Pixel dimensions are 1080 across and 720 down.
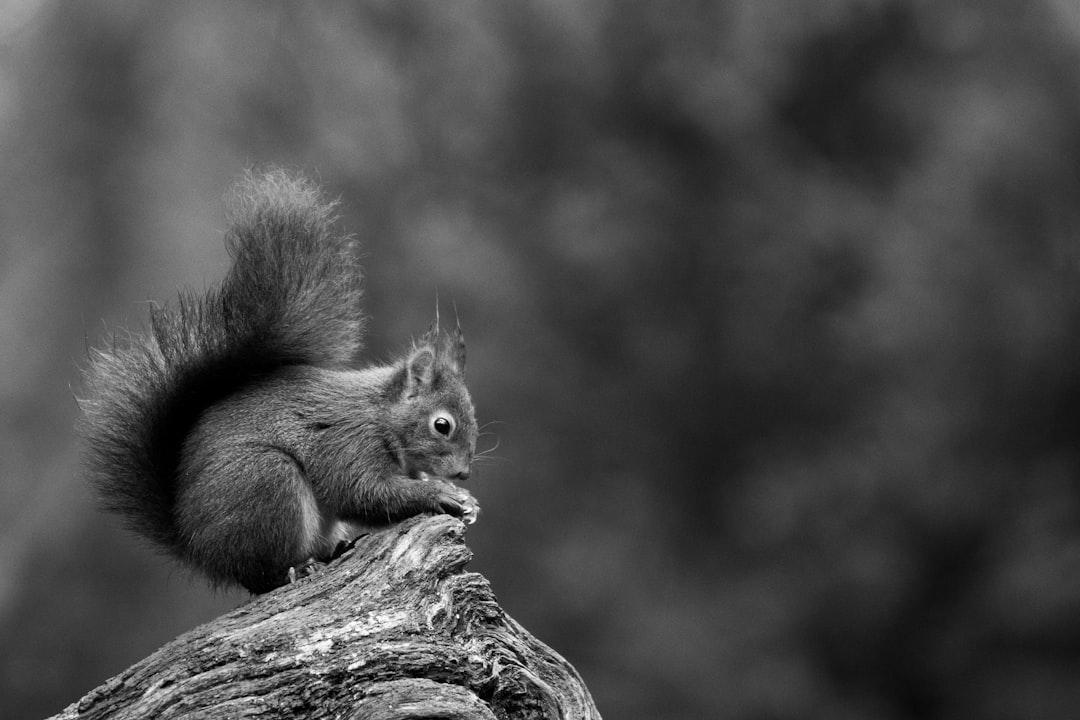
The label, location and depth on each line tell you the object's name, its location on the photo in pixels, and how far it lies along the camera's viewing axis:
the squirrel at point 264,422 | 4.95
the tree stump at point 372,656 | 4.20
